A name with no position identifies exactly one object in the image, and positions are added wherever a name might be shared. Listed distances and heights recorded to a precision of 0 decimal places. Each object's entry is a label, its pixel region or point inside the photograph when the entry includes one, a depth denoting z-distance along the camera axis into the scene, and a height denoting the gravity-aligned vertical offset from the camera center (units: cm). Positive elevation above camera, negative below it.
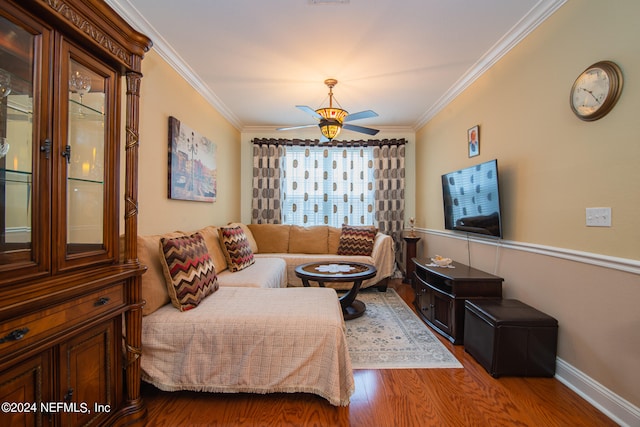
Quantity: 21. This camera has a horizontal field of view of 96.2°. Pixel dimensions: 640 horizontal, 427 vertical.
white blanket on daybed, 165 -81
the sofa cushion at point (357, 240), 431 -39
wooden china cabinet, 105 -2
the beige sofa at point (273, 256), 188 -52
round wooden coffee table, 288 -62
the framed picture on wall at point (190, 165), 278 +56
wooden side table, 435 -58
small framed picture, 303 +81
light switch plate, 166 -1
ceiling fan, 296 +103
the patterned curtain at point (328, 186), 506 +52
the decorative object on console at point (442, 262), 296 -49
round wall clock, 162 +75
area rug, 218 -111
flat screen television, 254 +16
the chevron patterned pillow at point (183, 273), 188 -40
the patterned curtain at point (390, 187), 493 +49
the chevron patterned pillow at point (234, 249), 323 -39
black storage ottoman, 196 -89
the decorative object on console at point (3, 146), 106 +26
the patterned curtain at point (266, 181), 499 +59
